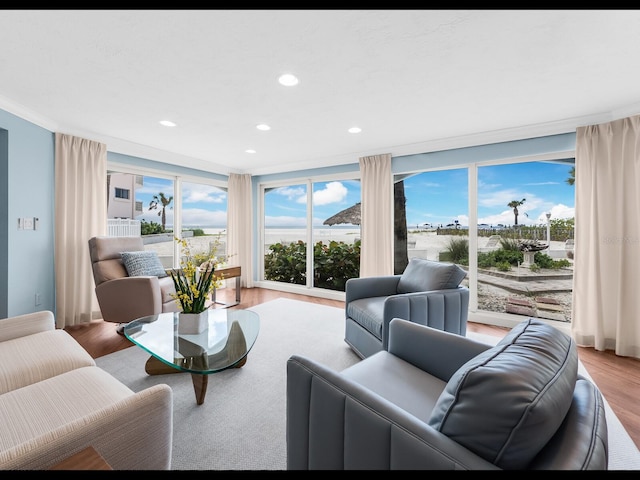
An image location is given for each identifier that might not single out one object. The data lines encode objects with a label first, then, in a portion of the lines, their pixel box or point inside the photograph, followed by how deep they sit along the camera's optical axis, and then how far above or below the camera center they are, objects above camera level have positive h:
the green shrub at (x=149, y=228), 4.28 +0.20
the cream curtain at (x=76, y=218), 3.25 +0.27
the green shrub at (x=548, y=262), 3.25 -0.23
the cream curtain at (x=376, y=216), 4.08 +0.37
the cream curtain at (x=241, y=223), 5.42 +0.34
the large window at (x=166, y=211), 4.04 +0.48
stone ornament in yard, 3.38 -0.08
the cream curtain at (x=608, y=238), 2.71 +0.04
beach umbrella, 4.71 +0.42
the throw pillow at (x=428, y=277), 2.51 -0.32
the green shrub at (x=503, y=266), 3.54 -0.30
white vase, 2.14 -0.61
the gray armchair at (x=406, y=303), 2.19 -0.52
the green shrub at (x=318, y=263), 4.80 -0.40
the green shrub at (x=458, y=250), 3.77 -0.11
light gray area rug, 1.47 -1.07
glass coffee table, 1.73 -0.70
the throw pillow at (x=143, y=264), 3.29 -0.27
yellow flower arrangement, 2.12 -0.37
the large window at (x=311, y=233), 4.80 +0.14
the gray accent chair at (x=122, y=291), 2.96 -0.52
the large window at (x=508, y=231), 3.27 +0.13
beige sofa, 0.88 -0.67
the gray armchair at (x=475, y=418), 0.69 -0.50
